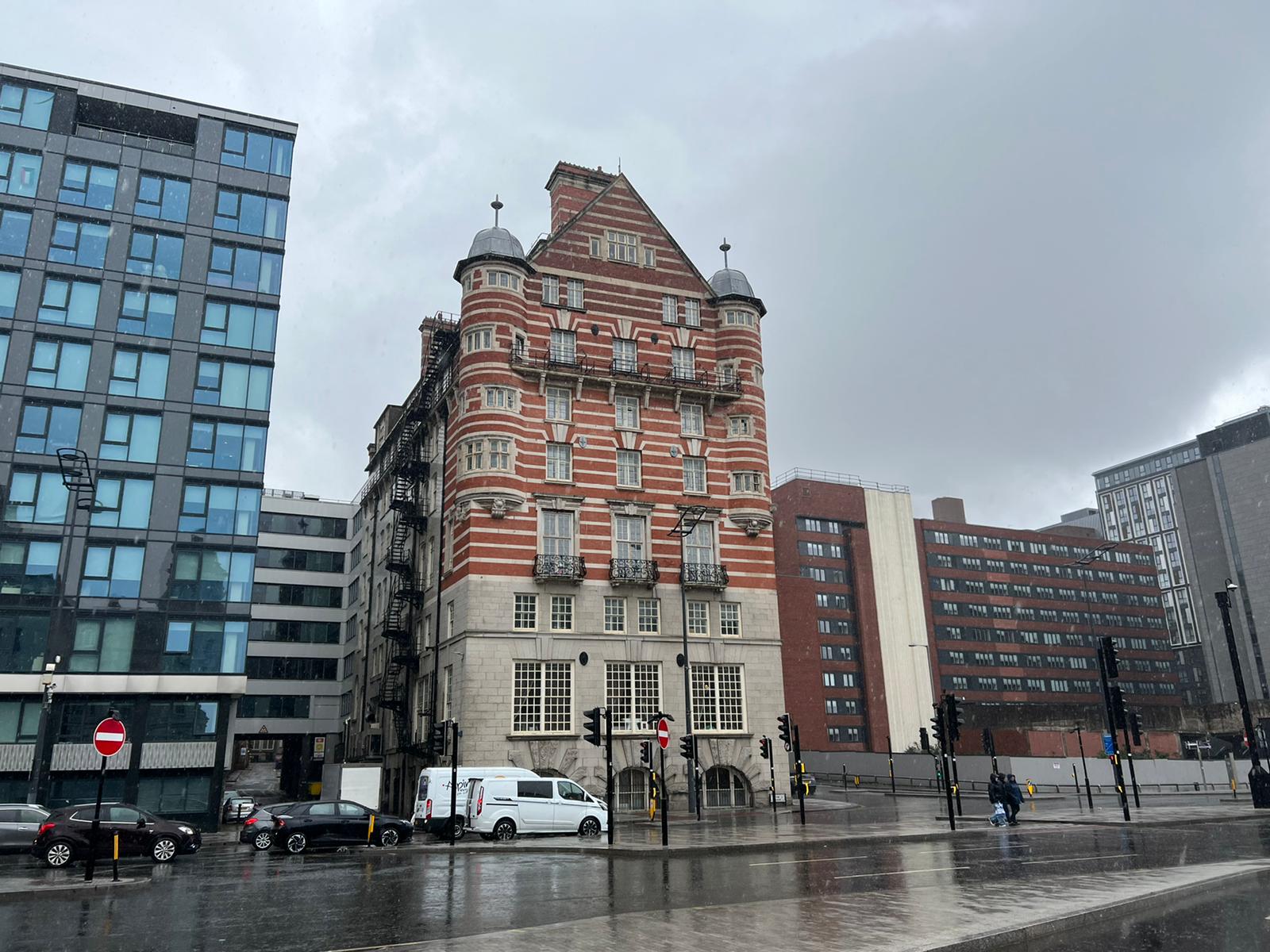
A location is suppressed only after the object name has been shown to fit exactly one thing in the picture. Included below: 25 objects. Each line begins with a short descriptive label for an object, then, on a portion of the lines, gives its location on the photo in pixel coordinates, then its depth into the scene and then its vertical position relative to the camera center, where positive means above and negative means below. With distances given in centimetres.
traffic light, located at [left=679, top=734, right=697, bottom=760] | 3170 +41
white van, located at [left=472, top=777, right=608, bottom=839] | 3009 -142
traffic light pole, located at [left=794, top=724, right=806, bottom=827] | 3428 -40
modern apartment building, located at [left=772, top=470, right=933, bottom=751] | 8544 +1367
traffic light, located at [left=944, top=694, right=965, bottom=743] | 3190 +115
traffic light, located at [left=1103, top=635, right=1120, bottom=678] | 3219 +308
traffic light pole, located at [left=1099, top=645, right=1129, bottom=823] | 3303 +85
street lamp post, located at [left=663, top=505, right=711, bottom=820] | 3831 +756
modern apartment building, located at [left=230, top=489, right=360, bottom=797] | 6956 +1002
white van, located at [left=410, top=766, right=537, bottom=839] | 3028 -93
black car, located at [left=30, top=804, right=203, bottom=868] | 2306 -152
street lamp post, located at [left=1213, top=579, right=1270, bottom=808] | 3422 +25
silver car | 2619 -134
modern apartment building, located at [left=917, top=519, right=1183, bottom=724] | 10119 +1494
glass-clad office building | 3700 +1473
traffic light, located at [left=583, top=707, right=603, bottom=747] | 2742 +104
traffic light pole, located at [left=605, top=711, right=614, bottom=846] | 2473 +15
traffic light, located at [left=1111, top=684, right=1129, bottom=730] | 3253 +141
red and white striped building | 4162 +1178
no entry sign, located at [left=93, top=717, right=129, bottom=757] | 1989 +79
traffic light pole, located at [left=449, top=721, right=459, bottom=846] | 2745 -82
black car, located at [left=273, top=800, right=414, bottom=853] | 2692 -167
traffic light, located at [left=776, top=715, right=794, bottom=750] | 3444 +101
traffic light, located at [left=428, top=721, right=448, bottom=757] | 4059 +109
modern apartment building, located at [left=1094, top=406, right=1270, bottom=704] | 12769 +2926
